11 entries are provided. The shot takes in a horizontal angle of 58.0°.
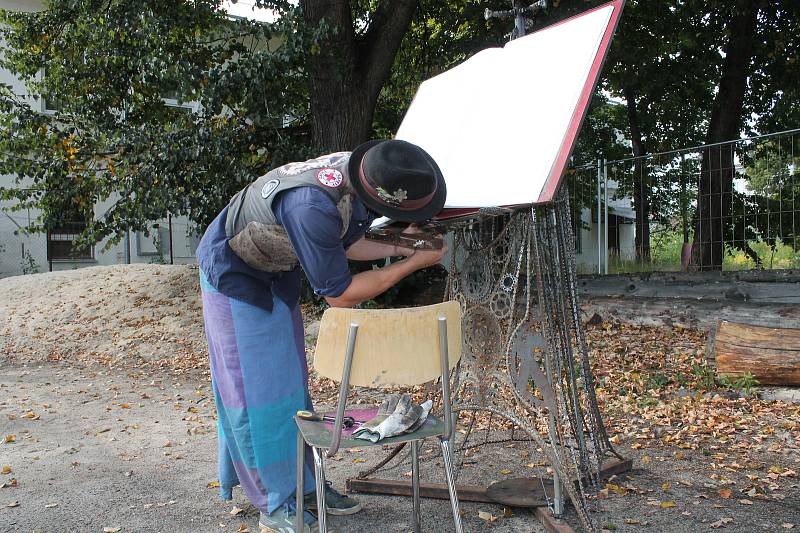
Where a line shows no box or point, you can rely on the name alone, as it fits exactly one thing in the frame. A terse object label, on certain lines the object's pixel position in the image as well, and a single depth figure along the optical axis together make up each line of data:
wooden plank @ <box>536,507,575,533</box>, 2.94
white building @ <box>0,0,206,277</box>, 16.36
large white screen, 2.90
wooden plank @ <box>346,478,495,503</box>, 3.37
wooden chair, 2.24
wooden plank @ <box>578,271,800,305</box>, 7.04
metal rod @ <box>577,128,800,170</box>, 7.72
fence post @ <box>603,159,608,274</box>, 8.73
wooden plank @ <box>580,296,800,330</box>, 6.43
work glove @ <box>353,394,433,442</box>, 2.37
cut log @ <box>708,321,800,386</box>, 5.30
